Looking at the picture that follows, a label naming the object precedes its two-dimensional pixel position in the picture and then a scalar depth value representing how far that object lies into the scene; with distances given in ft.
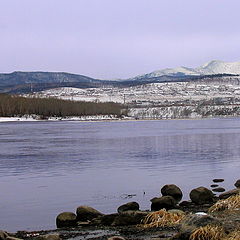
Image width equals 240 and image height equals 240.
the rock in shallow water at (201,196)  82.02
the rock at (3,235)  54.84
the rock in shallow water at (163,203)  76.59
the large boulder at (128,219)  63.77
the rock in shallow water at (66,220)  66.64
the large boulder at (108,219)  65.00
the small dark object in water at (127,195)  91.81
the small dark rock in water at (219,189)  97.01
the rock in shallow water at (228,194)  81.46
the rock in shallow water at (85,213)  68.61
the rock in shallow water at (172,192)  87.81
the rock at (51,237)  53.47
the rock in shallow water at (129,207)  74.38
